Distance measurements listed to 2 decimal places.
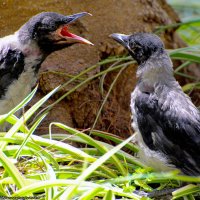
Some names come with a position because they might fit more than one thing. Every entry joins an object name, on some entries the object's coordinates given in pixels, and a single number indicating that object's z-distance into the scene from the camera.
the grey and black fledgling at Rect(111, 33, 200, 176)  7.46
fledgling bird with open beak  9.06
